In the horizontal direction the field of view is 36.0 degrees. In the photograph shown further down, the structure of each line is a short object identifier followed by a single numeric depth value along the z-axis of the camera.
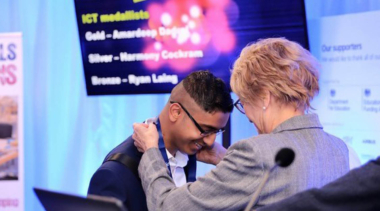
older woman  1.86
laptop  1.28
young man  2.32
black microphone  1.48
